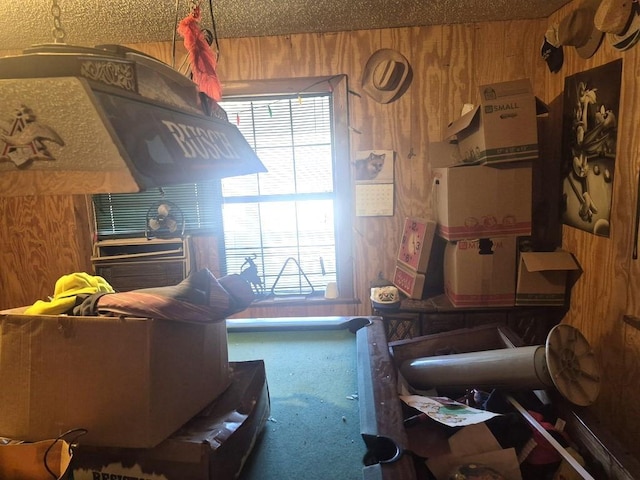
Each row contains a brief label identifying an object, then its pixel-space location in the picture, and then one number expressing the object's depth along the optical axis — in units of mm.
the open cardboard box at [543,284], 2389
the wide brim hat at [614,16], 1825
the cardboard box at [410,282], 2631
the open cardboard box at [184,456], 1025
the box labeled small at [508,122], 2270
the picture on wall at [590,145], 2078
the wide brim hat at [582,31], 2182
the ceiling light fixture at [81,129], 732
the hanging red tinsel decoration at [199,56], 1397
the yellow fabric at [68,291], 1128
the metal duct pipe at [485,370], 1432
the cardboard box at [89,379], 1058
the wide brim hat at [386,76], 2879
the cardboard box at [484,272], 2410
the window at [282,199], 3070
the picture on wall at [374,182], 3047
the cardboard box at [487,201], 2367
